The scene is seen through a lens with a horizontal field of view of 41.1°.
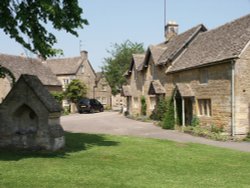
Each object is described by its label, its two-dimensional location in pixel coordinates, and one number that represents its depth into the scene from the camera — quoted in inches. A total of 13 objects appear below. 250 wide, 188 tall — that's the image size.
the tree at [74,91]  2118.6
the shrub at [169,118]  1042.1
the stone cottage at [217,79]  866.1
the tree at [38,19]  501.4
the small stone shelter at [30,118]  536.7
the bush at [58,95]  1927.9
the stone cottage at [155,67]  1295.5
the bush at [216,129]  902.4
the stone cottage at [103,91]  2490.2
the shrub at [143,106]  1521.9
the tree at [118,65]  2478.0
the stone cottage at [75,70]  2277.4
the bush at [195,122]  1018.6
